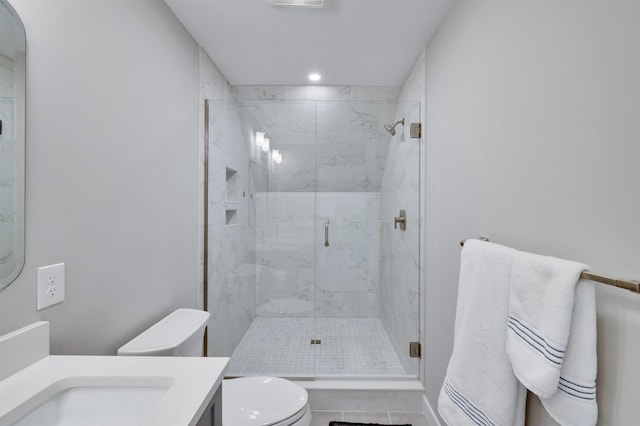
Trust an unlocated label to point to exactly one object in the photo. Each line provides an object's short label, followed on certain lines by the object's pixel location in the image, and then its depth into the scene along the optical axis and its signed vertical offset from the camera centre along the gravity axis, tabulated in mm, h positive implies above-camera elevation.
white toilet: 1294 -871
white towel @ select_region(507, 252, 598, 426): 758 -319
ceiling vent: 1635 +1077
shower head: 2538 +682
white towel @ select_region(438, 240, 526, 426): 990 -463
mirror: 846 +192
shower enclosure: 2482 -102
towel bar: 636 -140
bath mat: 1988 -1301
